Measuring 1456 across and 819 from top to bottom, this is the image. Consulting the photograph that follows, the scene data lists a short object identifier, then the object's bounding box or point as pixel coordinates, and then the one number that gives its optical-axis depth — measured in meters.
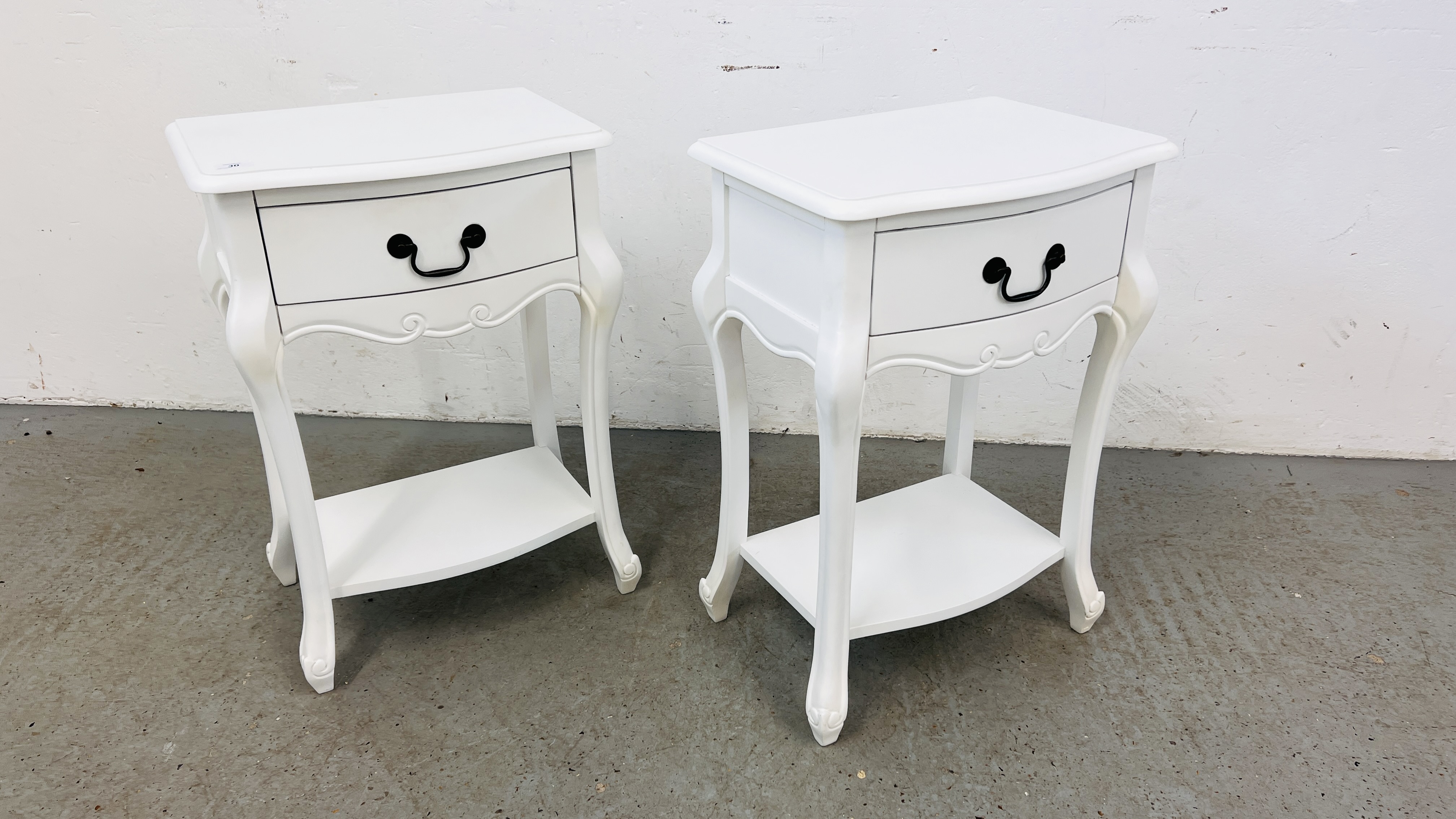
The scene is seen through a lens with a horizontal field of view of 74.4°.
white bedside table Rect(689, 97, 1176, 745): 1.24
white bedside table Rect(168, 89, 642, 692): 1.36
